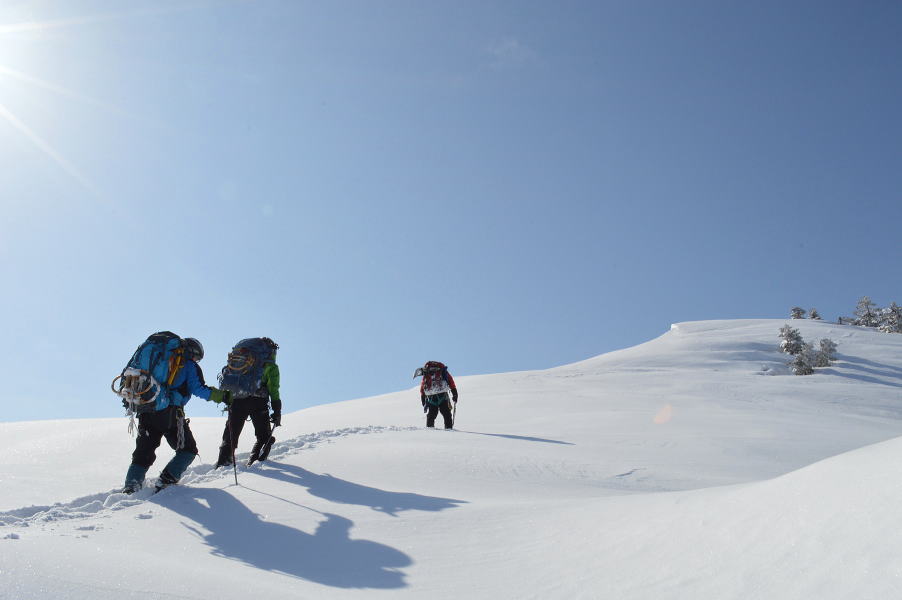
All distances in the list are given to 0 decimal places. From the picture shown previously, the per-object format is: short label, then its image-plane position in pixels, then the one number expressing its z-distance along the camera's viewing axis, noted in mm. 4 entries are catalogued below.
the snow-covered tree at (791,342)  34562
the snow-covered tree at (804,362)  30516
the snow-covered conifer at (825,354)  31672
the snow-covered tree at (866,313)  59031
